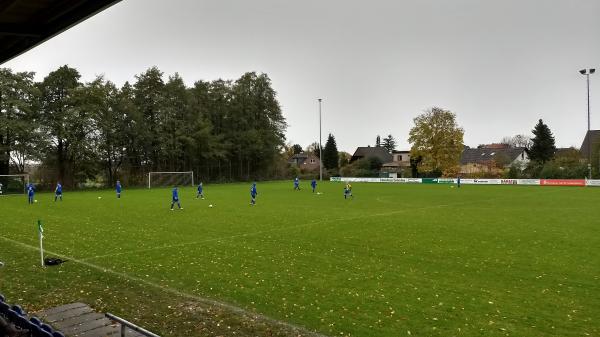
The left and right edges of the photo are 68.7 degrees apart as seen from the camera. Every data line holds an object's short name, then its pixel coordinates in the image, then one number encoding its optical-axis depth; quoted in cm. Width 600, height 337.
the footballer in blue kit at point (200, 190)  3678
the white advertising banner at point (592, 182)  5275
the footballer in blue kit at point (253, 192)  3052
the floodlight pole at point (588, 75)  5112
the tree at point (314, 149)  12538
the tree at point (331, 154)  10006
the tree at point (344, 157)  11332
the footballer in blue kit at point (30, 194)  3262
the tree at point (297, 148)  14200
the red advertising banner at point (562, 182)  5466
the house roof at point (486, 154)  8896
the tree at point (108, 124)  5802
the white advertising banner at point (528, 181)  5894
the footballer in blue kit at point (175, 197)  2730
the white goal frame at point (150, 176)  6020
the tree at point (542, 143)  7606
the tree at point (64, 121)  5384
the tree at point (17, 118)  4931
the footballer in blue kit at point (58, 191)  3528
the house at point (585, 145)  8069
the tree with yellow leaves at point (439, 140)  7412
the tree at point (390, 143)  14050
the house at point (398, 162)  10506
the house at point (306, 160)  11480
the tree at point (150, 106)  6462
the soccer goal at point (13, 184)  4530
